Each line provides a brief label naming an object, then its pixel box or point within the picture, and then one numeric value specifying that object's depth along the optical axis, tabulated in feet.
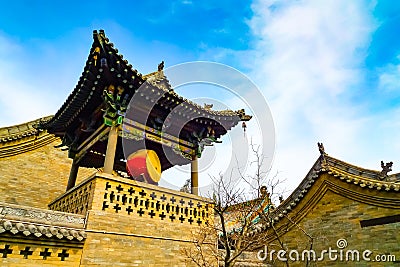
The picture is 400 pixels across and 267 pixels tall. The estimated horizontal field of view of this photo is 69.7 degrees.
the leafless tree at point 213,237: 23.26
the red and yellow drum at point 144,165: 28.58
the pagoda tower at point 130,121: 23.17
